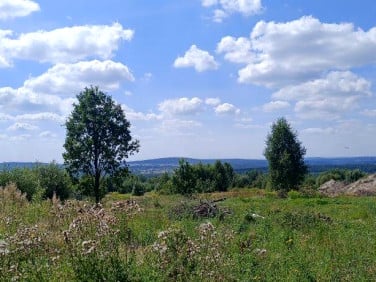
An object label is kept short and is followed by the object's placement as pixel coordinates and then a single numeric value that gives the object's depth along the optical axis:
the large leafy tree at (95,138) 32.59
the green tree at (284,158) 53.12
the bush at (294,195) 31.80
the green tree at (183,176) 68.31
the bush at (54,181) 35.53
